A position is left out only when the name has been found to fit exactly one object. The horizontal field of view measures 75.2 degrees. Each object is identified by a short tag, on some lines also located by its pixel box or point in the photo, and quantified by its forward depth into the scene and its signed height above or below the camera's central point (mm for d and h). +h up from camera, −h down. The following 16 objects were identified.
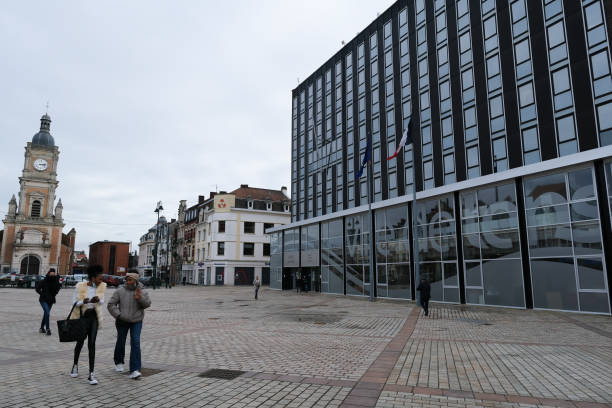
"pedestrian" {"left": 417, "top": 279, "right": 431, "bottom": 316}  16898 -1166
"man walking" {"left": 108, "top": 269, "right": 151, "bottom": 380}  6405 -677
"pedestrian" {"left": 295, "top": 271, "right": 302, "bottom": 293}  36438 -1384
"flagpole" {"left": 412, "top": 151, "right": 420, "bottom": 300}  21031 +516
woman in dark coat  10836 -605
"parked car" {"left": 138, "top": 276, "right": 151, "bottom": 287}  54281 -1800
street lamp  48116 +7229
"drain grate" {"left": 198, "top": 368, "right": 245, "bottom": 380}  6562 -1773
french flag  21797 +7159
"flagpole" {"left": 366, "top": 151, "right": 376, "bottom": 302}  24816 -806
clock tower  71112 +9104
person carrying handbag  6316 -656
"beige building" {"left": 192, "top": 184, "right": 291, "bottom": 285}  58781 +4358
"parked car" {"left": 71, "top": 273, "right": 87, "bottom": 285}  47000 -990
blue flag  24753 +6915
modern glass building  18016 +6363
